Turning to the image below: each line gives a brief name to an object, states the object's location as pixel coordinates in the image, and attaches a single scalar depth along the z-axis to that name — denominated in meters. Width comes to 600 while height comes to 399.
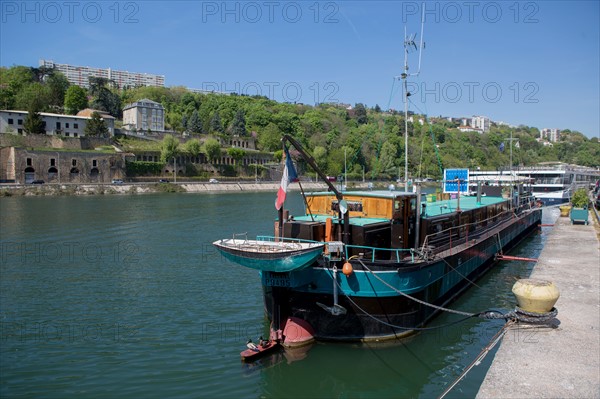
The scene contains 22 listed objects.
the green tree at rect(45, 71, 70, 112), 112.94
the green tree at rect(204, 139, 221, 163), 104.50
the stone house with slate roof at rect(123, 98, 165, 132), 115.81
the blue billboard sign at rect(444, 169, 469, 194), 26.44
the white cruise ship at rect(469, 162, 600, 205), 63.28
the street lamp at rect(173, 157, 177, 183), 99.05
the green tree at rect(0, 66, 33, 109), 104.31
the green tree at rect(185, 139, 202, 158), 102.19
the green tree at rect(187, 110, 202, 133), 124.44
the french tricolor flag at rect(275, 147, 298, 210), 12.45
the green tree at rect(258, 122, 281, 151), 131.12
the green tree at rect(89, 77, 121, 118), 123.56
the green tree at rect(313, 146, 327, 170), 115.19
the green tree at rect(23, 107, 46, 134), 85.81
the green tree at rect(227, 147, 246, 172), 111.31
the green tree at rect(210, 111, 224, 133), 130.12
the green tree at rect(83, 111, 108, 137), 93.31
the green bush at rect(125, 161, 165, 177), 91.50
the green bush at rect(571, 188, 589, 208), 40.83
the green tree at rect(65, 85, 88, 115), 113.00
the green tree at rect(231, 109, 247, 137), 131.25
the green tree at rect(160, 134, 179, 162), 97.12
